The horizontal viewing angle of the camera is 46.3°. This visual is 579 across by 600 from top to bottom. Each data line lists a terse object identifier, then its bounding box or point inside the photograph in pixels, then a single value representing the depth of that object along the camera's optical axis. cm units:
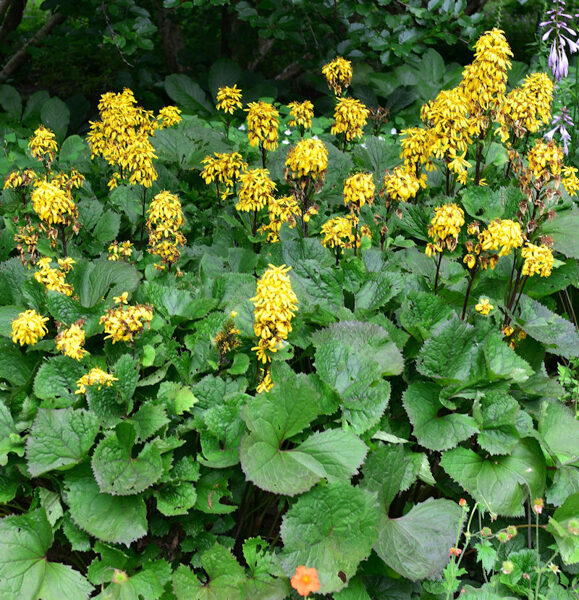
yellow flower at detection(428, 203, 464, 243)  255
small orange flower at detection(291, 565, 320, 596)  164
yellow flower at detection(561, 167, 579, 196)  340
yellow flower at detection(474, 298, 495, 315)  257
